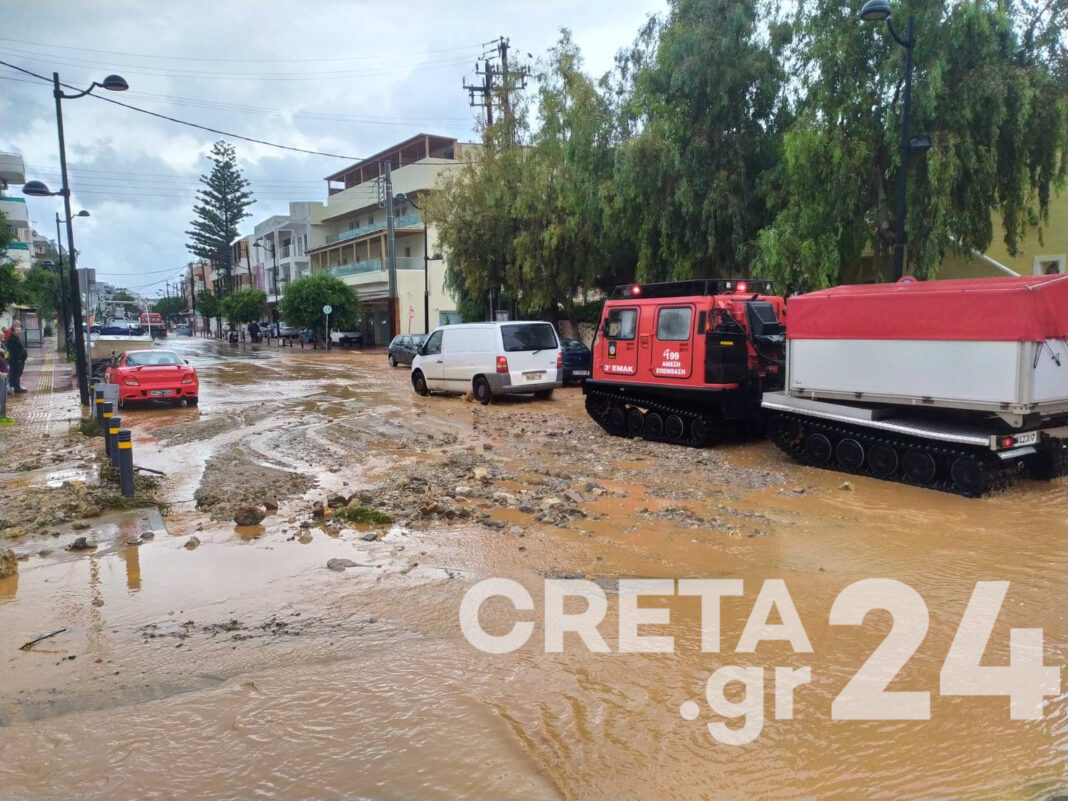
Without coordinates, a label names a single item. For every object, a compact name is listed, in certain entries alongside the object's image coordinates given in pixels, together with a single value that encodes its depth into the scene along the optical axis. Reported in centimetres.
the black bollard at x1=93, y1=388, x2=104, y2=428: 1286
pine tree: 7119
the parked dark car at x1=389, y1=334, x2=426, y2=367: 3081
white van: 1764
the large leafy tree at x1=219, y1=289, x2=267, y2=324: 6330
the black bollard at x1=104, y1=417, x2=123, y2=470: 953
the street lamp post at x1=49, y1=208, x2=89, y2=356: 2973
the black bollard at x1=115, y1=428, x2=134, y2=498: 855
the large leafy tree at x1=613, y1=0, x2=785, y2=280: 1703
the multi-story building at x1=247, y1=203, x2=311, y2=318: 6800
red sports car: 1730
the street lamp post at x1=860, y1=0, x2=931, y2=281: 1245
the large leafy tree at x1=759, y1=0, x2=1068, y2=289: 1355
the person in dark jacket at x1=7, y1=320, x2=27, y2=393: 2020
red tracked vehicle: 1170
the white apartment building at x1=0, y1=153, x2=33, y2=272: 4853
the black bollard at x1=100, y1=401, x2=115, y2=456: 965
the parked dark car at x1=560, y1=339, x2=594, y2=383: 2136
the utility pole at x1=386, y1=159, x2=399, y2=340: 3953
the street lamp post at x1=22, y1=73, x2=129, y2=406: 1670
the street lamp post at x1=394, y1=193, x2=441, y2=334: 3650
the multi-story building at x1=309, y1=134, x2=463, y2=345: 4603
